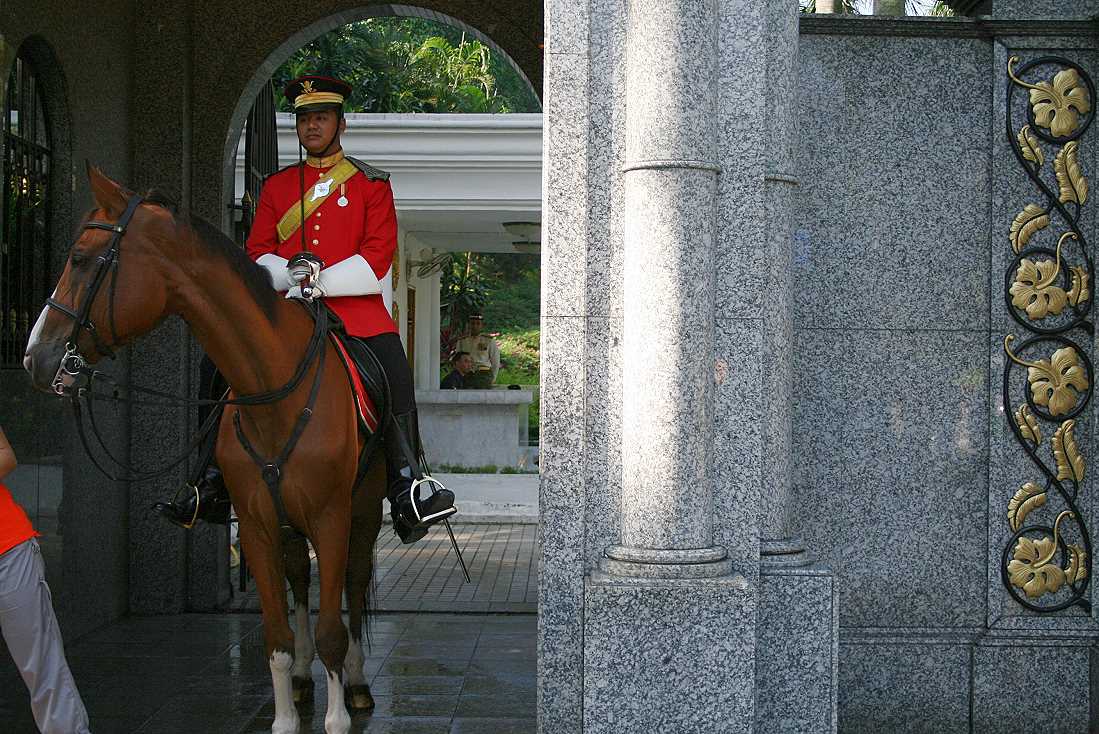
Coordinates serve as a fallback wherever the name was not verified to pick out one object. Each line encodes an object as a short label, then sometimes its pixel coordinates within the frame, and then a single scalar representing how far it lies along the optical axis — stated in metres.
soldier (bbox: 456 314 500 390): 21.73
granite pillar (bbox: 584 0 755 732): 5.06
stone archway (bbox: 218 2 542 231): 9.23
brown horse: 5.11
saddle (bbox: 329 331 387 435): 6.04
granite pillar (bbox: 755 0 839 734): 5.31
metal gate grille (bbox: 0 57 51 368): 7.26
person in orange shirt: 4.83
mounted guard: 6.29
